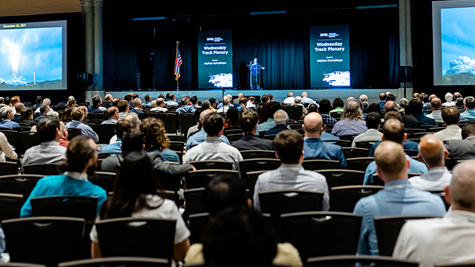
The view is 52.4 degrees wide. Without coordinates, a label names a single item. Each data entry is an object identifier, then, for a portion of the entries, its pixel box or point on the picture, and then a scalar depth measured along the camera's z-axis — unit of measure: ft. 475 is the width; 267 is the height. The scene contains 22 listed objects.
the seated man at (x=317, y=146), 16.01
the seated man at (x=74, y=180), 10.83
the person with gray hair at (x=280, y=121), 21.25
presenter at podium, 62.75
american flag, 65.92
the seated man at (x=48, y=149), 16.47
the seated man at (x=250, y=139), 18.35
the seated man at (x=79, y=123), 23.84
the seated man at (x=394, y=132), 15.01
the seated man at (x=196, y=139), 19.86
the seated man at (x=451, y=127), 19.79
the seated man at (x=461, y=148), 16.35
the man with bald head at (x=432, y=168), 11.30
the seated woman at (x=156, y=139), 15.10
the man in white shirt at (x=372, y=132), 19.58
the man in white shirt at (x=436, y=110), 29.40
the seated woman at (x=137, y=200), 9.09
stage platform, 57.72
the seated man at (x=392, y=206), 9.32
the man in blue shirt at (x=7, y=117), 27.25
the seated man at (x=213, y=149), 16.16
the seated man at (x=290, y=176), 11.50
